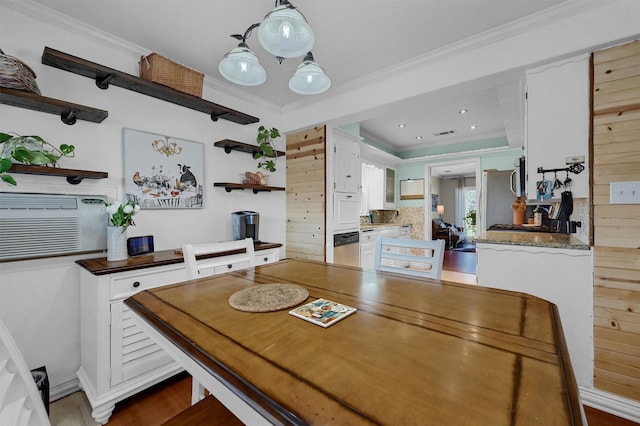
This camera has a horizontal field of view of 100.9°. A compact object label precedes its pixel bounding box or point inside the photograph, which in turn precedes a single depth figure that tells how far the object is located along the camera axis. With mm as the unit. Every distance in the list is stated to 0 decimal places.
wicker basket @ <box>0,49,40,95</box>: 1461
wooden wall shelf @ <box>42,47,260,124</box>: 1680
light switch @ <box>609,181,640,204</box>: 1558
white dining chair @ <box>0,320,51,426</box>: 583
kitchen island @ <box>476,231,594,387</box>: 1702
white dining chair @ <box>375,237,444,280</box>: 1534
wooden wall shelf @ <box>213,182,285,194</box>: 2637
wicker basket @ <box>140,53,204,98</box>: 2043
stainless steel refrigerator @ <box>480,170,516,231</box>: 4742
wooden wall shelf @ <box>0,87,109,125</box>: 1521
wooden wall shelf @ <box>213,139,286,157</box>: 2625
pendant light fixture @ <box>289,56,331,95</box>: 1560
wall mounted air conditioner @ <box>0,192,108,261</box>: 1582
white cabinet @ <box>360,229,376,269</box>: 3846
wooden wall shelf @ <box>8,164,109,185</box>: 1536
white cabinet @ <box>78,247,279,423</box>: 1571
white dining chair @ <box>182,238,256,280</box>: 1504
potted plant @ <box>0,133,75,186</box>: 1441
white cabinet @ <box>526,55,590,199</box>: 1762
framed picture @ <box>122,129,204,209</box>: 2111
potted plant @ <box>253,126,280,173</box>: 2916
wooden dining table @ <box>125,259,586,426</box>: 500
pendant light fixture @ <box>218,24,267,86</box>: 1499
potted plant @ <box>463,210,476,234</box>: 8828
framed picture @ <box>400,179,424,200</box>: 5625
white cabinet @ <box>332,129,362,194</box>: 3281
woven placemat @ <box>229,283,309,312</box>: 997
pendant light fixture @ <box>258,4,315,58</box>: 1170
